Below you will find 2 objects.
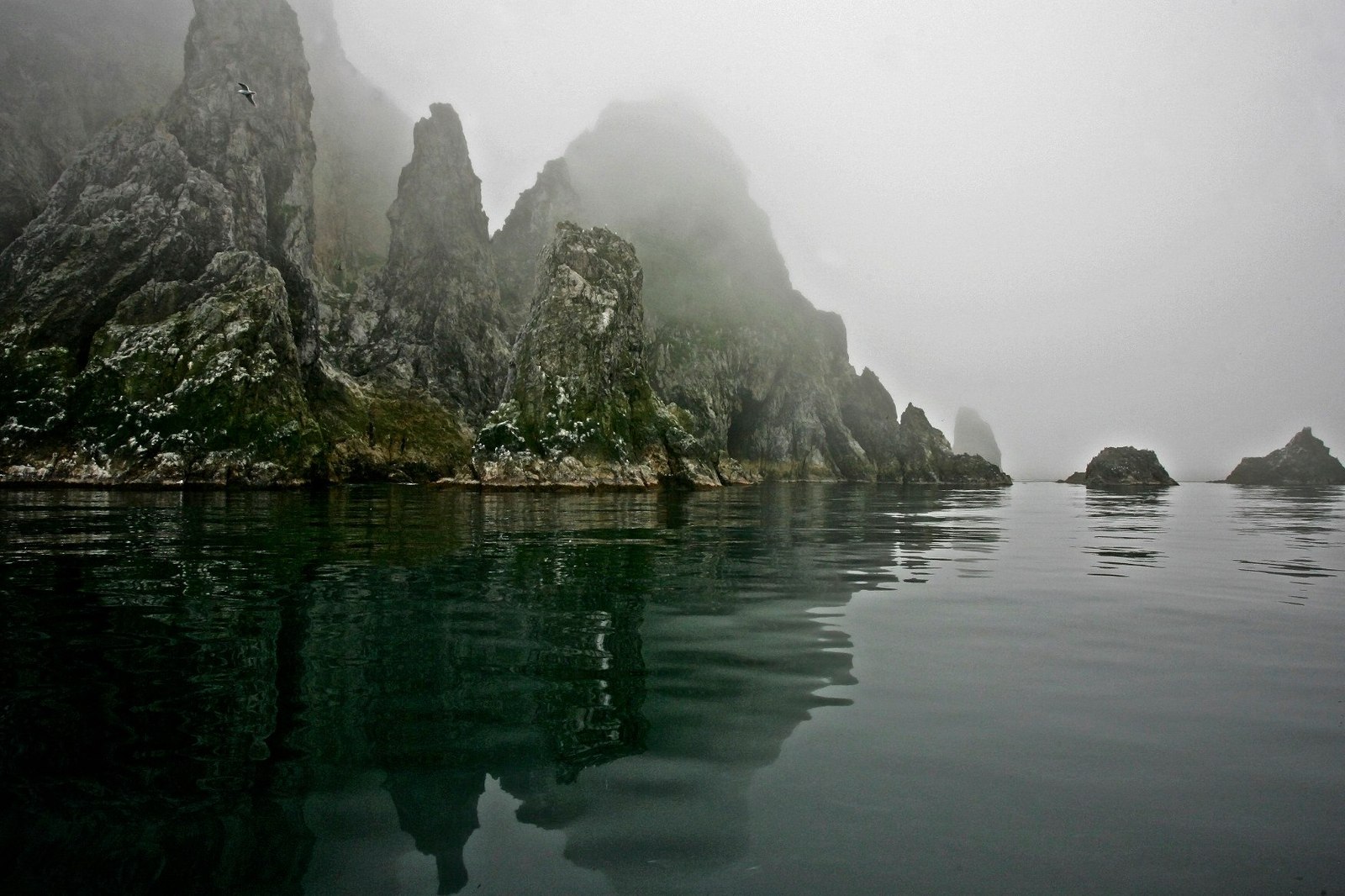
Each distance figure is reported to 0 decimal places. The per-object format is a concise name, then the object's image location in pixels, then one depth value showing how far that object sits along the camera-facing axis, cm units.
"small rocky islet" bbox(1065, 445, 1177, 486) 14375
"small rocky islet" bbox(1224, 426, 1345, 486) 15150
